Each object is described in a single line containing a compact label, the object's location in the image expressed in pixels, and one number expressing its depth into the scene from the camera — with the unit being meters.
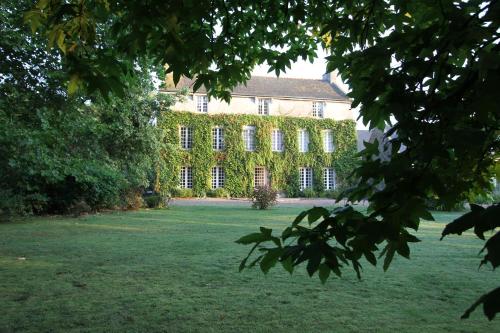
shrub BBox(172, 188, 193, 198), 30.63
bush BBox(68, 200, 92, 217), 15.46
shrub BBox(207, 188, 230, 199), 32.38
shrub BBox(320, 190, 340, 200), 33.39
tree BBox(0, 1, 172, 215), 7.66
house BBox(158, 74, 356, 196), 32.50
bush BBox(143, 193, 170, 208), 20.12
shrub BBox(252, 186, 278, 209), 19.55
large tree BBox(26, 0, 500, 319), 1.62
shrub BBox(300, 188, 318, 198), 33.28
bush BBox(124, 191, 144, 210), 18.75
